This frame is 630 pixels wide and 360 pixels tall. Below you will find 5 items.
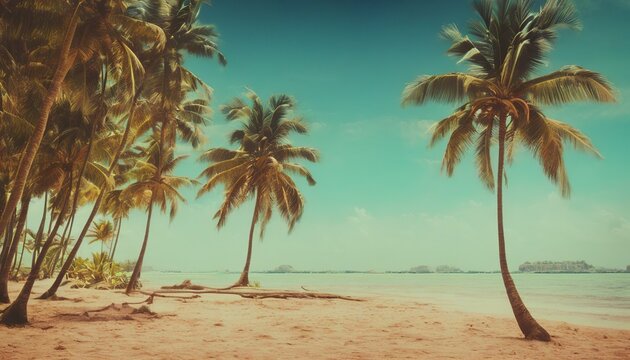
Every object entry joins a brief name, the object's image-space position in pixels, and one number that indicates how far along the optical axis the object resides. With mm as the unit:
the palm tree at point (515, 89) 8289
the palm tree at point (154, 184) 16656
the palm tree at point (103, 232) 31375
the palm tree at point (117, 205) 18297
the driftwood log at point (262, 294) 15445
